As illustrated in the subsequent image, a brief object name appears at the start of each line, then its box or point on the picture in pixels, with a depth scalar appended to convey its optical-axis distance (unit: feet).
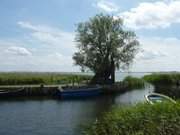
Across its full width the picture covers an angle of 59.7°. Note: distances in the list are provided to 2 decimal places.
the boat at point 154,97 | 41.07
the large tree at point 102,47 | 87.95
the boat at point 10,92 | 67.89
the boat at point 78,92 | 70.50
